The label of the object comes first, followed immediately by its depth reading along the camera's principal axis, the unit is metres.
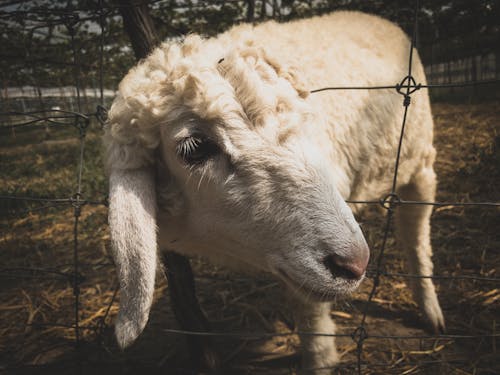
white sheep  0.32
